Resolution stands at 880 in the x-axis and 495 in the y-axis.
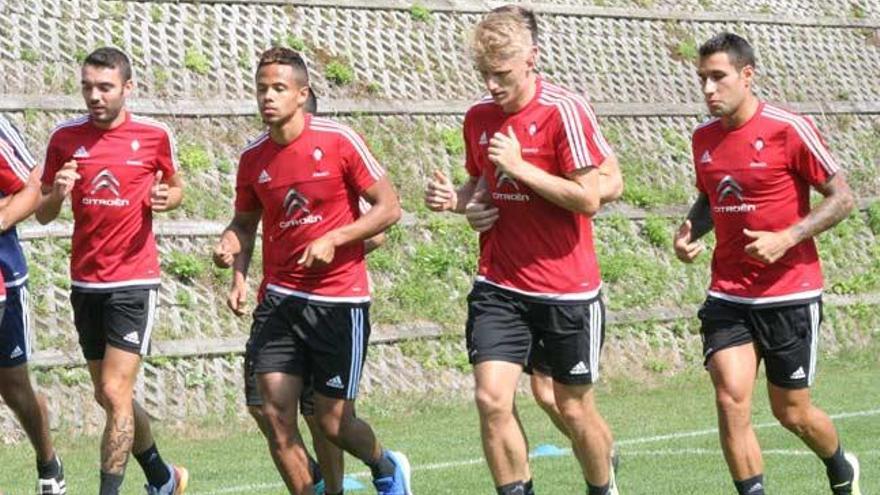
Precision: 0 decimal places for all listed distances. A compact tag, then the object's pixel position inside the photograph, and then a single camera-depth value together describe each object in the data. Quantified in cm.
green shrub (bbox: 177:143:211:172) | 1827
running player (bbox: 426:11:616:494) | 901
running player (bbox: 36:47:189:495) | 1080
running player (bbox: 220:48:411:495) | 960
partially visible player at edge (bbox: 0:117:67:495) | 1108
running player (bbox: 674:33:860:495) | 938
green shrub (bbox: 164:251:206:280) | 1702
